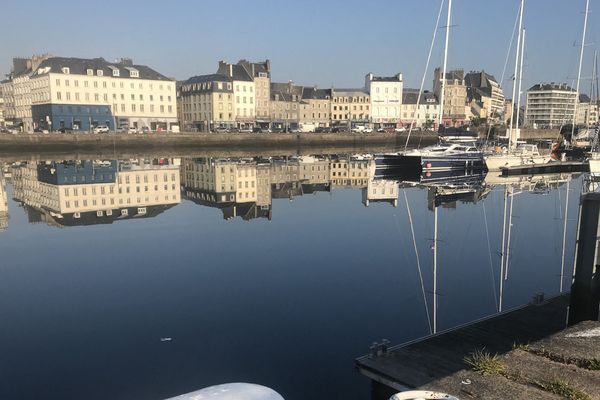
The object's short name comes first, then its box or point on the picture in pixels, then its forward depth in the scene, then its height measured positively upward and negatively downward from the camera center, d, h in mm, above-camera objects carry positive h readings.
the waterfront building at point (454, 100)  118438 +8144
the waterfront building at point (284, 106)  98062 +5328
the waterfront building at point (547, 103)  165625 +10946
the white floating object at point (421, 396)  3975 -2120
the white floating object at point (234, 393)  3965 -2130
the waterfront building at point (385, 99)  109562 +7606
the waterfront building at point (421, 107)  111500 +5923
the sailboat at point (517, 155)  40438 -1746
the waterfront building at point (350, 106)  109000 +5902
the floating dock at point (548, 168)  40594 -2925
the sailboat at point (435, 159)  38438 -2026
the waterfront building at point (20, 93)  80875 +6498
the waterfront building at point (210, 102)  88312 +5498
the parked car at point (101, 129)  69938 +304
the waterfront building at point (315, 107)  104125 +5539
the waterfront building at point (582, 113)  169375 +7337
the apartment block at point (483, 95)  130375 +11096
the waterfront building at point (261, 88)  94250 +8539
